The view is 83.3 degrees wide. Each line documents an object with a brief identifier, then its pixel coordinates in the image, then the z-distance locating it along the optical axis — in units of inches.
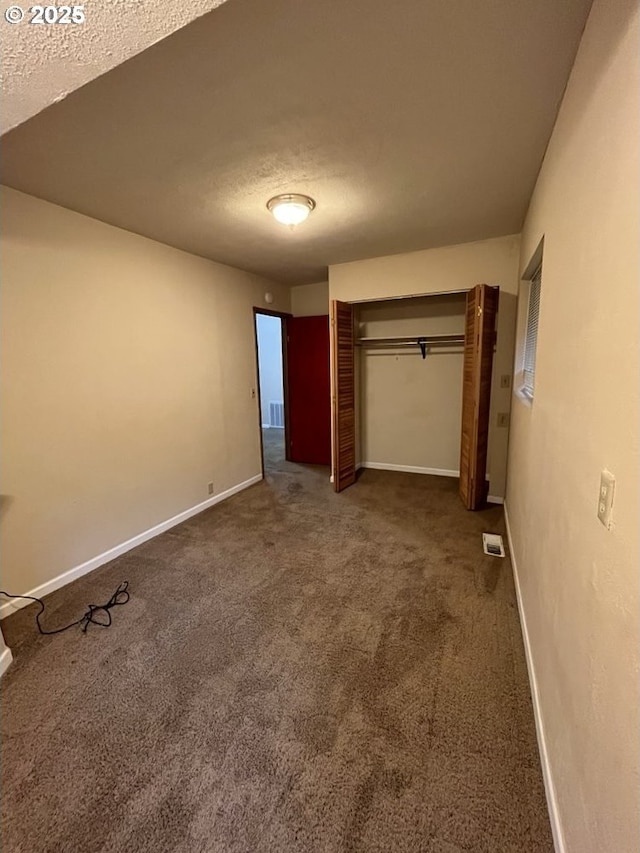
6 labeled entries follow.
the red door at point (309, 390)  188.5
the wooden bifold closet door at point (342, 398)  146.0
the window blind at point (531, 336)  97.0
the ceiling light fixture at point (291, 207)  88.9
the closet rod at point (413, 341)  158.9
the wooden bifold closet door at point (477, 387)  120.9
